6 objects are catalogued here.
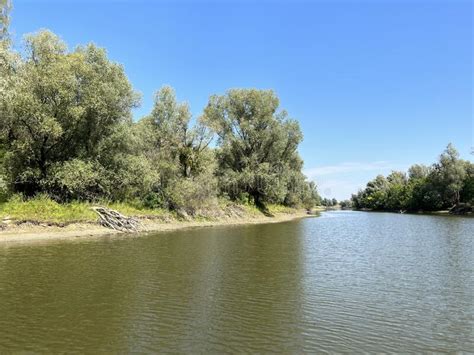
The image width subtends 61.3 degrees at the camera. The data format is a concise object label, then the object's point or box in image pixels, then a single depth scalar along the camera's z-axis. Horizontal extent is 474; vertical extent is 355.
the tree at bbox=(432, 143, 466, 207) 118.31
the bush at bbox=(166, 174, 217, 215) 51.50
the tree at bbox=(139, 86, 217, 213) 51.97
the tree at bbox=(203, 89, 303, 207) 71.00
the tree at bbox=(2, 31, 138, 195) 36.03
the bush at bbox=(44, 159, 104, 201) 37.34
